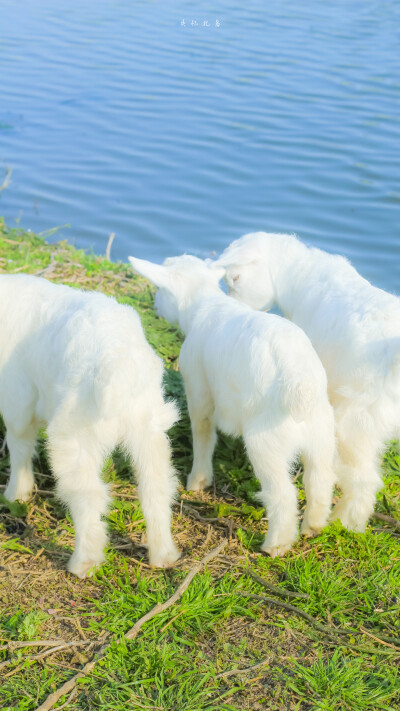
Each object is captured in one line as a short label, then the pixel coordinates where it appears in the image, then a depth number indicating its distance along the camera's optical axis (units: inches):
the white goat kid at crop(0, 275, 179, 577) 168.2
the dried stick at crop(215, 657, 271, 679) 153.4
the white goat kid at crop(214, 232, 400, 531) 189.0
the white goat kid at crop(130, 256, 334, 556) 178.7
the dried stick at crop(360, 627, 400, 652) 163.3
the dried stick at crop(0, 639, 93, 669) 153.6
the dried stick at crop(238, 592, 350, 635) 167.5
